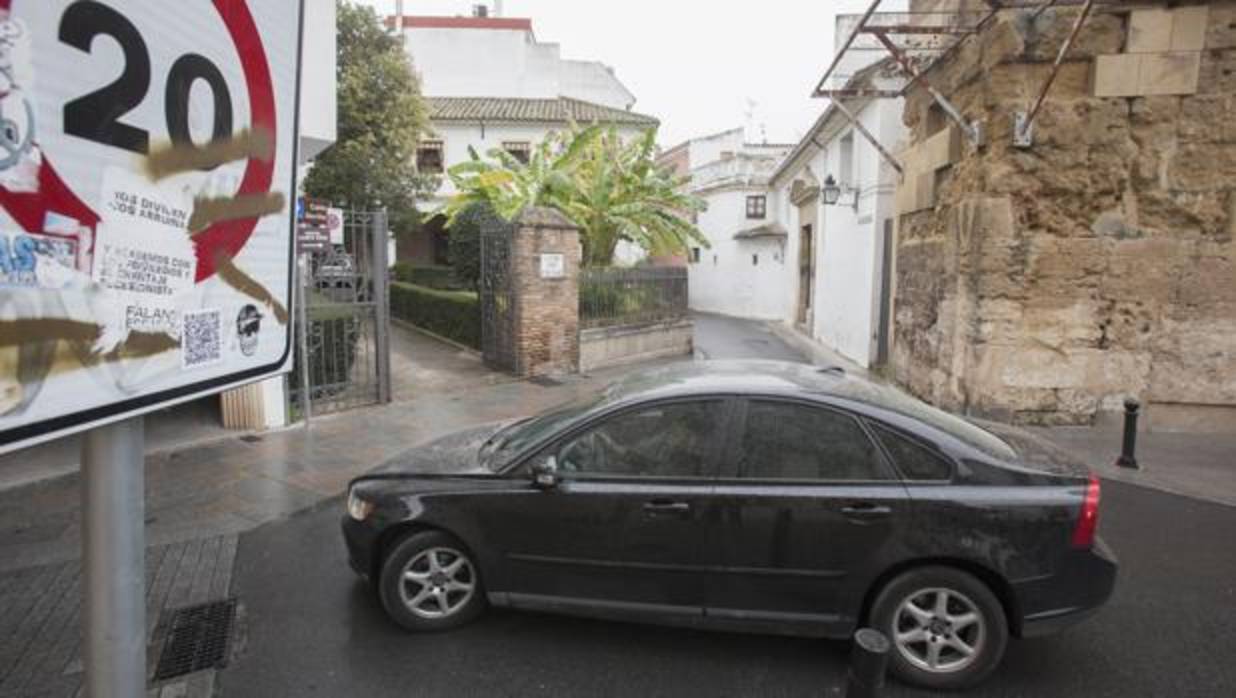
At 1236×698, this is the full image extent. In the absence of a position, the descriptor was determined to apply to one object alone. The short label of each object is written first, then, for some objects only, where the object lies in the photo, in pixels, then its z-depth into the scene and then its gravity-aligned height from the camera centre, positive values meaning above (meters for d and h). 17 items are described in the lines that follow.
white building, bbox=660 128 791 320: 30.42 +2.11
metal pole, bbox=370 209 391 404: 9.60 -0.23
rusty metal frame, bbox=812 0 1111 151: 8.53 +3.35
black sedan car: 3.57 -1.23
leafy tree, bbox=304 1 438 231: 20.36 +4.69
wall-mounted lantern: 15.10 +2.11
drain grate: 3.80 -2.04
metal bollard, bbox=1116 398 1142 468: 7.64 -1.48
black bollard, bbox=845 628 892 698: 2.39 -1.25
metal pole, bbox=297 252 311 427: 8.24 -0.56
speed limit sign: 1.18 +0.14
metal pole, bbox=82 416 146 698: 1.53 -0.63
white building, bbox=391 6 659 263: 30.03 +9.16
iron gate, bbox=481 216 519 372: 12.61 -0.24
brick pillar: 12.23 -0.08
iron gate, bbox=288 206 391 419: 9.38 -0.45
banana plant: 15.60 +2.10
